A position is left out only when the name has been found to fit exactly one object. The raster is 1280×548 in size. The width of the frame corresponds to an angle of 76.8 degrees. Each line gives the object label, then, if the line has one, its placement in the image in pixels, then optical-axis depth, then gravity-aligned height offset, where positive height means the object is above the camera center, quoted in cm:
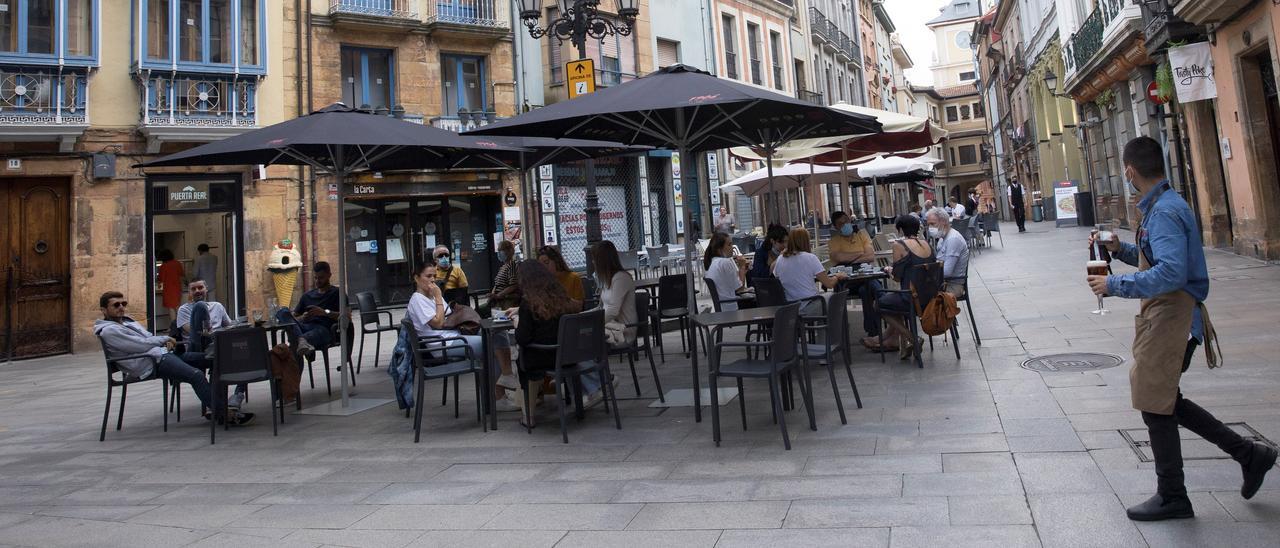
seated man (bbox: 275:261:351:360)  794 +32
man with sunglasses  645 +8
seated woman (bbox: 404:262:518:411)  645 +15
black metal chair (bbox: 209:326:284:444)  619 -8
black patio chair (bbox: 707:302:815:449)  491 -34
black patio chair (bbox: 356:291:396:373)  918 +35
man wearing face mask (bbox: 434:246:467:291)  978 +75
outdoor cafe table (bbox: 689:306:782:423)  543 -4
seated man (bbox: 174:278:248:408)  689 +29
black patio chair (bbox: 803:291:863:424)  550 -25
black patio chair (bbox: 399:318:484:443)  580 -21
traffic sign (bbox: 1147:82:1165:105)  1501 +355
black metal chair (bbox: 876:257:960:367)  699 +10
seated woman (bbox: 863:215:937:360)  717 +4
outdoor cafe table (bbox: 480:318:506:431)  598 -24
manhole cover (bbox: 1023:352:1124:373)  629 -60
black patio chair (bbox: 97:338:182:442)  641 -18
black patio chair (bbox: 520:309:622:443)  548 -17
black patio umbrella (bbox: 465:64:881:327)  553 +160
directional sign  1118 +346
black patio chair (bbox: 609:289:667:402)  683 -5
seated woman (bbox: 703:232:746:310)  793 +43
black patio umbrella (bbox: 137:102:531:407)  640 +173
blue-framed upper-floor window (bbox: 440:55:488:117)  1948 +610
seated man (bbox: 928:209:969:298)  767 +34
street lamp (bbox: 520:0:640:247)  1120 +442
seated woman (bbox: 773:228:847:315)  748 +32
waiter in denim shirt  318 -27
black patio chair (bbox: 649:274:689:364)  858 +17
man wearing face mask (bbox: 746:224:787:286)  879 +66
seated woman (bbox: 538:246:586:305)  718 +50
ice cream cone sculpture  1639 +160
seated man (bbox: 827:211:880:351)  907 +67
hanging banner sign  1266 +325
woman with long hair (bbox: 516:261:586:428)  565 +8
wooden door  1341 +167
